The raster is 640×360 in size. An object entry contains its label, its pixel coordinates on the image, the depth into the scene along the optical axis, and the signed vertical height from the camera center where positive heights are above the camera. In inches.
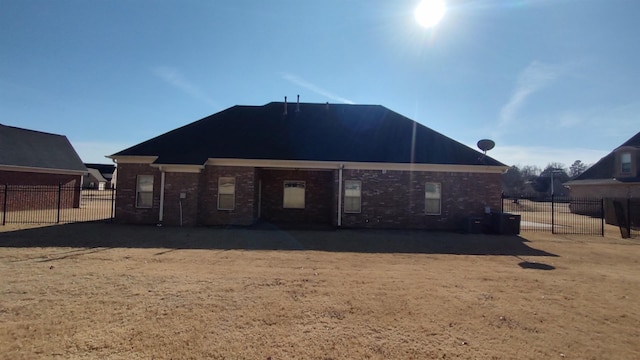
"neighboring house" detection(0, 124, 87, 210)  882.1 +58.3
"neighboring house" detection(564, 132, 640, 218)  1035.9 +73.8
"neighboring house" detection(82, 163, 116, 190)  2743.6 +91.0
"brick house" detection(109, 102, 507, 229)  660.7 +24.7
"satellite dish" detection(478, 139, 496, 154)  702.4 +106.0
